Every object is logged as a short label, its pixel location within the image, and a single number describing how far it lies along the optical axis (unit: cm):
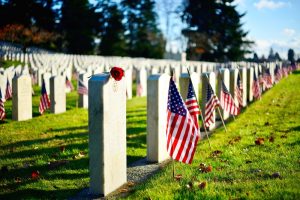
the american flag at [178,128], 535
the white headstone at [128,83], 1576
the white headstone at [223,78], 998
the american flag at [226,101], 892
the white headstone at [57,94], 1165
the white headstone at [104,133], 467
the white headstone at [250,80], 1481
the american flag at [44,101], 1126
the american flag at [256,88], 1423
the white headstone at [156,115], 635
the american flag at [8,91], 1250
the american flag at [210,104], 812
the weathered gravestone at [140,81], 1703
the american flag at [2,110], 1015
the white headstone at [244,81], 1301
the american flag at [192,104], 639
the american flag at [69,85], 1705
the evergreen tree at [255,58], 4965
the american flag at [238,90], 1112
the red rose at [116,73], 474
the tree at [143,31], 5838
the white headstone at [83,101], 1327
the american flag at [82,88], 1248
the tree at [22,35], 3825
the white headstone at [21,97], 1043
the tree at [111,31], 5556
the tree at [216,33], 5647
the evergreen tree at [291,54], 7135
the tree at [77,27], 5288
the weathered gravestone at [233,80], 1146
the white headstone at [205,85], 931
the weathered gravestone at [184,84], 819
